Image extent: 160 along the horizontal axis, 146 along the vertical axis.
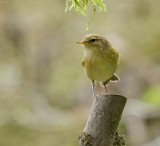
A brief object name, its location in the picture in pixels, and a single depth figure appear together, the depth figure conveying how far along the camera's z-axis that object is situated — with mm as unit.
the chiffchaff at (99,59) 8766
